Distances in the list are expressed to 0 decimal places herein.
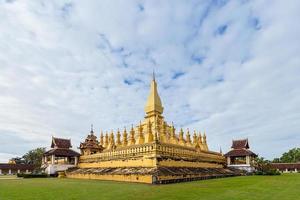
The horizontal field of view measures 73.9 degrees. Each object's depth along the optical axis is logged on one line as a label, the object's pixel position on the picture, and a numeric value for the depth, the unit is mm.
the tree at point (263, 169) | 32431
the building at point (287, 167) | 46598
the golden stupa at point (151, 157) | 22454
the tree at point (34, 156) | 52965
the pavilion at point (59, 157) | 34525
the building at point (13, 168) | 43183
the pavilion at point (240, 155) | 37297
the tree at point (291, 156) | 57010
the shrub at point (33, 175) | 30194
